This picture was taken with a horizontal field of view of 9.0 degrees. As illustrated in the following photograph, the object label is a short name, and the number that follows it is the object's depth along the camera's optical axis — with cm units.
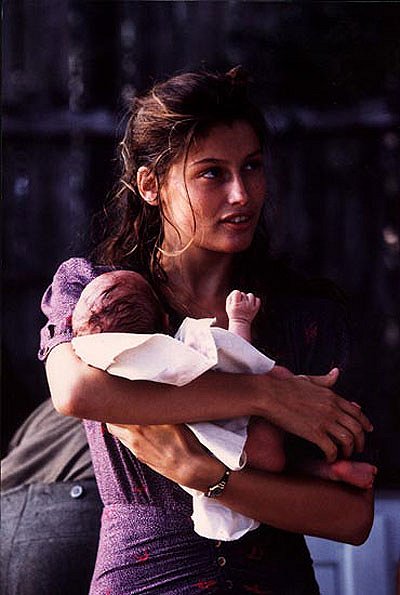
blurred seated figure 360
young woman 299
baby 300
